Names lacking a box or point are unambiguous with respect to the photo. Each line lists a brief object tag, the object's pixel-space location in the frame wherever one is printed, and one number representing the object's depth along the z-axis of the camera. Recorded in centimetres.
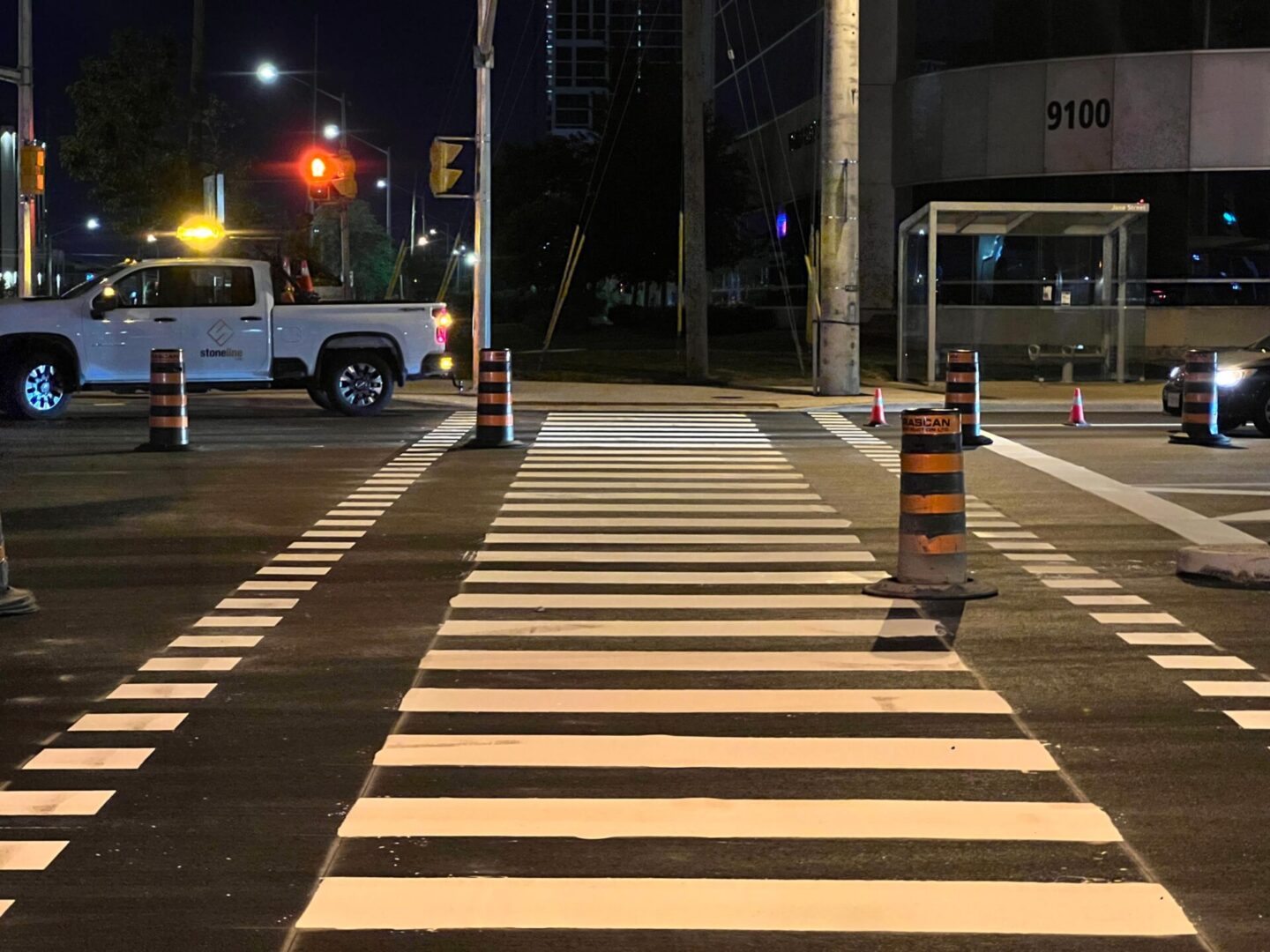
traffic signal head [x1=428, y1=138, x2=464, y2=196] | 2605
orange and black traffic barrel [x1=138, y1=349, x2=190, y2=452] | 1862
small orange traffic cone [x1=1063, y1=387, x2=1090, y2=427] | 2266
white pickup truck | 2253
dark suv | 2070
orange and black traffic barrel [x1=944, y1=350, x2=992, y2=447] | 1872
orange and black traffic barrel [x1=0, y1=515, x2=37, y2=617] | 934
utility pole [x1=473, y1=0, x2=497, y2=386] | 2688
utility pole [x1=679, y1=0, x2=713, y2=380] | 2988
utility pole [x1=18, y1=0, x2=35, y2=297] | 3169
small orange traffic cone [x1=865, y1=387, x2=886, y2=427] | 2259
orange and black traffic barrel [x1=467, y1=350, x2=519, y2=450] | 1886
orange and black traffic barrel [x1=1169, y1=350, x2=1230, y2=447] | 1953
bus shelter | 3173
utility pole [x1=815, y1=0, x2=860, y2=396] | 2698
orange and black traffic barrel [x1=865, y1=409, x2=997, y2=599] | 1001
